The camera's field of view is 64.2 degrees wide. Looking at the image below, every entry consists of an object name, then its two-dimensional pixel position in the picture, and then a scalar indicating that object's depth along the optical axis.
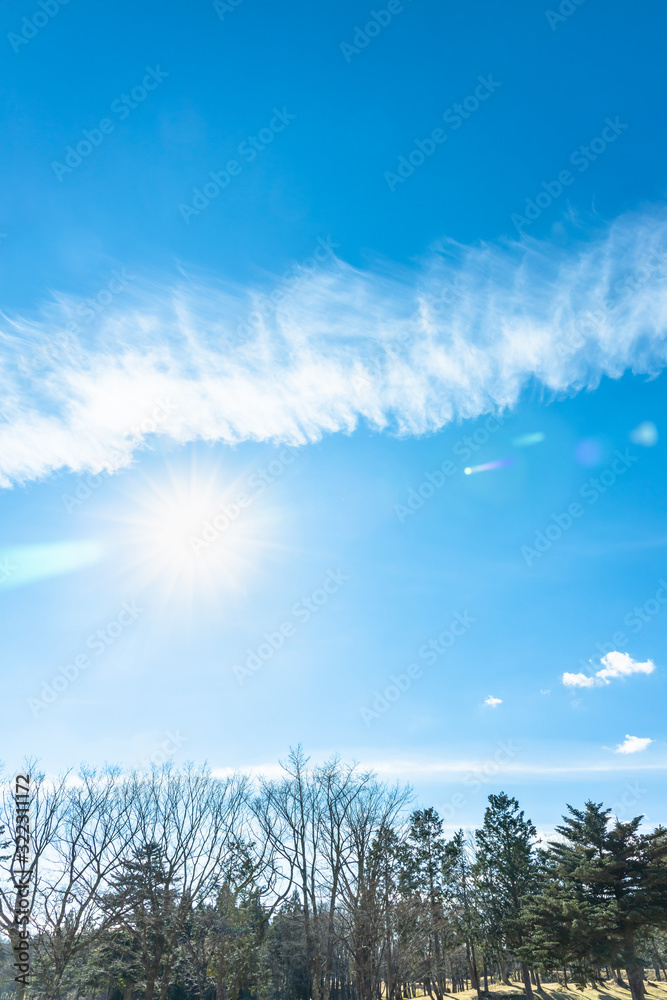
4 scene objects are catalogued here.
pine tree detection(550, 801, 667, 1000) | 29.95
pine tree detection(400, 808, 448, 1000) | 42.34
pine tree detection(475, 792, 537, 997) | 42.84
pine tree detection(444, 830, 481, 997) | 44.97
